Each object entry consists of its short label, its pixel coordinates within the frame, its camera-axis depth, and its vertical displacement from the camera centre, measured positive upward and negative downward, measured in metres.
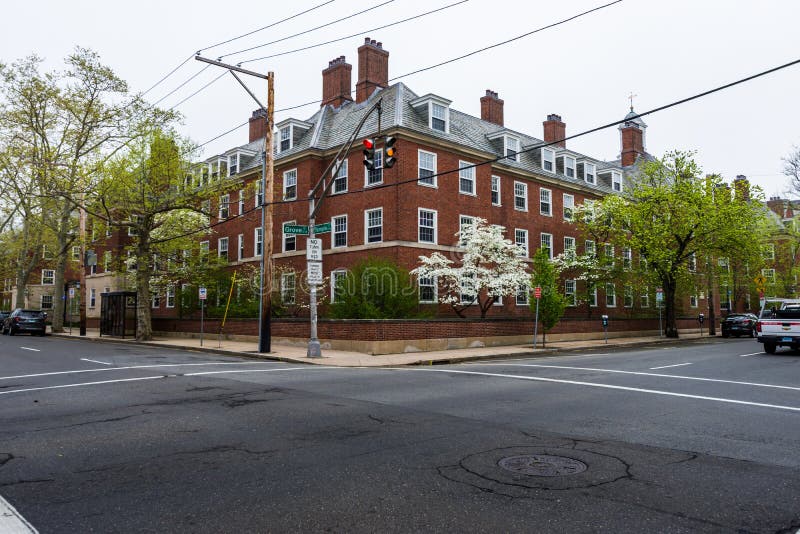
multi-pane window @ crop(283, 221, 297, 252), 34.94 +4.02
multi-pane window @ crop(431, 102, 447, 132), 31.81 +10.88
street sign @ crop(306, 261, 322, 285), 19.73 +1.18
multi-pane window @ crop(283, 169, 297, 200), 34.88 +7.70
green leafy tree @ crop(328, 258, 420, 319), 24.36 +0.51
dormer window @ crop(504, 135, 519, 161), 36.19 +10.53
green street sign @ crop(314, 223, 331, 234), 19.88 +2.81
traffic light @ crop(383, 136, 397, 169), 15.96 +4.47
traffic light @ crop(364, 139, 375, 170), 15.98 +4.45
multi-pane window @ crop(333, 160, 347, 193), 32.31 +7.30
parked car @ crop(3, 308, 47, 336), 37.81 -1.01
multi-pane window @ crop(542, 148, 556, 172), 39.56 +10.35
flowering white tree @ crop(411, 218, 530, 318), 28.72 +1.77
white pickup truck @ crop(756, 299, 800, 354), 20.73 -0.99
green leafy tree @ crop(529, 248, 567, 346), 25.00 +0.47
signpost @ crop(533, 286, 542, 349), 23.73 +0.48
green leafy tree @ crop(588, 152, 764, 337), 32.81 +5.02
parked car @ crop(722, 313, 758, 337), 38.19 -1.63
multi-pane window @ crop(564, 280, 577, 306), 39.47 +1.15
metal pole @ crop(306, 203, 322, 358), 19.73 -1.02
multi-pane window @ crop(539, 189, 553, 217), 38.84 +7.18
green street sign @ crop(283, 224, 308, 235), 20.19 +2.81
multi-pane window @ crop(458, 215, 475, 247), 31.34 +4.82
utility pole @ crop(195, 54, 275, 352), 20.83 +2.52
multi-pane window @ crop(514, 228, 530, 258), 36.45 +4.31
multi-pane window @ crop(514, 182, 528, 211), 36.72 +7.18
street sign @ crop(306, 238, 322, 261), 20.03 +2.01
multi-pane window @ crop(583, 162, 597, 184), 43.50 +10.33
